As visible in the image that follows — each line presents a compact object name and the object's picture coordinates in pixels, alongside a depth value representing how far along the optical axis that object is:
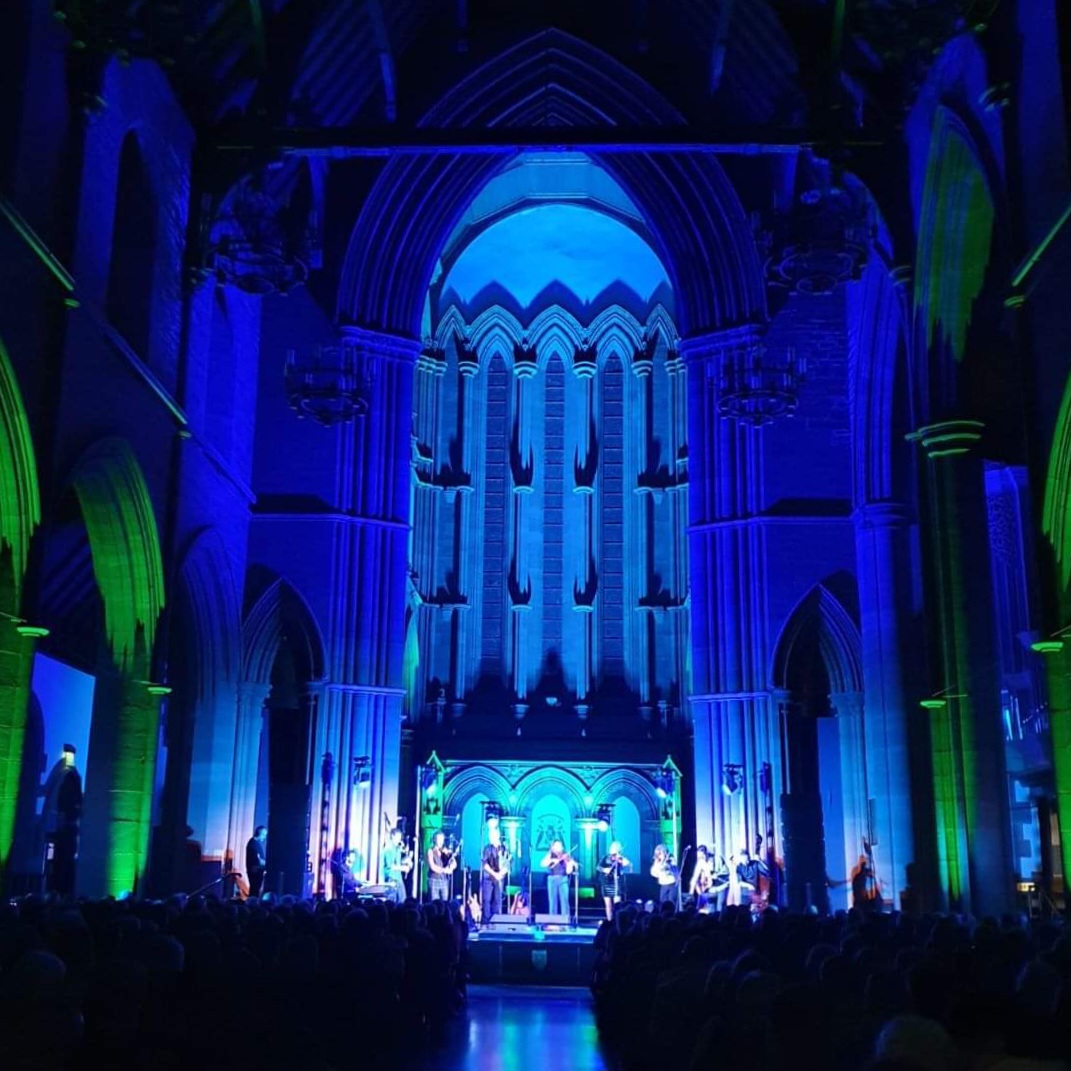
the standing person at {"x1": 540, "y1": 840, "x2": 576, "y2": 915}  25.78
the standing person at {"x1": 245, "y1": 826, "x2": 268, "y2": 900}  20.84
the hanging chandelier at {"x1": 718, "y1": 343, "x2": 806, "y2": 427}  20.70
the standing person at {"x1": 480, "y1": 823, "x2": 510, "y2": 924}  25.48
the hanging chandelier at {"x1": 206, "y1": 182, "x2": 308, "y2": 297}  16.86
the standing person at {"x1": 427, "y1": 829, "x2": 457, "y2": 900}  23.98
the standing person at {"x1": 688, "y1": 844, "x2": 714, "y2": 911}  22.50
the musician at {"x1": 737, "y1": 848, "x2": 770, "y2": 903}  22.47
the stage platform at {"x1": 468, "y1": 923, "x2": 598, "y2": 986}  19.28
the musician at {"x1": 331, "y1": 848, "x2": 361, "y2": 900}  22.86
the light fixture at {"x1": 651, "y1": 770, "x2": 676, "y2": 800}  33.06
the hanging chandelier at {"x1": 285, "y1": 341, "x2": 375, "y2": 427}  20.38
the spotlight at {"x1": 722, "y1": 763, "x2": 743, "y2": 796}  23.86
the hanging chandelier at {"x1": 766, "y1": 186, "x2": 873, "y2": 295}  16.25
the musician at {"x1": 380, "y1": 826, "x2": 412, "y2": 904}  23.62
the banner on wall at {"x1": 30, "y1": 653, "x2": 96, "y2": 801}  23.17
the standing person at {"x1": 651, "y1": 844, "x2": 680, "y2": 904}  23.50
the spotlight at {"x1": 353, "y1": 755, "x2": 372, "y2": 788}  23.81
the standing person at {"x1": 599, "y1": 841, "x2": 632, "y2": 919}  25.58
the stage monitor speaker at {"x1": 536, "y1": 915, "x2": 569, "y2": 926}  25.38
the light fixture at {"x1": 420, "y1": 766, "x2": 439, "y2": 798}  33.12
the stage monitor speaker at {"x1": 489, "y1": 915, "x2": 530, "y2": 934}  23.33
